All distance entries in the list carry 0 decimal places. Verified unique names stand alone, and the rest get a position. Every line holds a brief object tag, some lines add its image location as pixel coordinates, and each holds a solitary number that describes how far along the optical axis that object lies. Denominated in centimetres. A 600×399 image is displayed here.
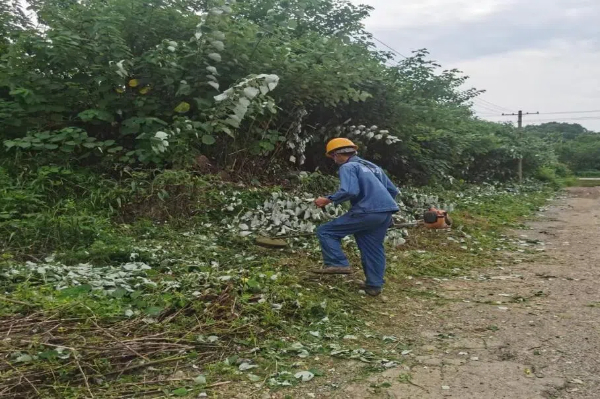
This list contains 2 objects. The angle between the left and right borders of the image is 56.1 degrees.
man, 561
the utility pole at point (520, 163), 2511
